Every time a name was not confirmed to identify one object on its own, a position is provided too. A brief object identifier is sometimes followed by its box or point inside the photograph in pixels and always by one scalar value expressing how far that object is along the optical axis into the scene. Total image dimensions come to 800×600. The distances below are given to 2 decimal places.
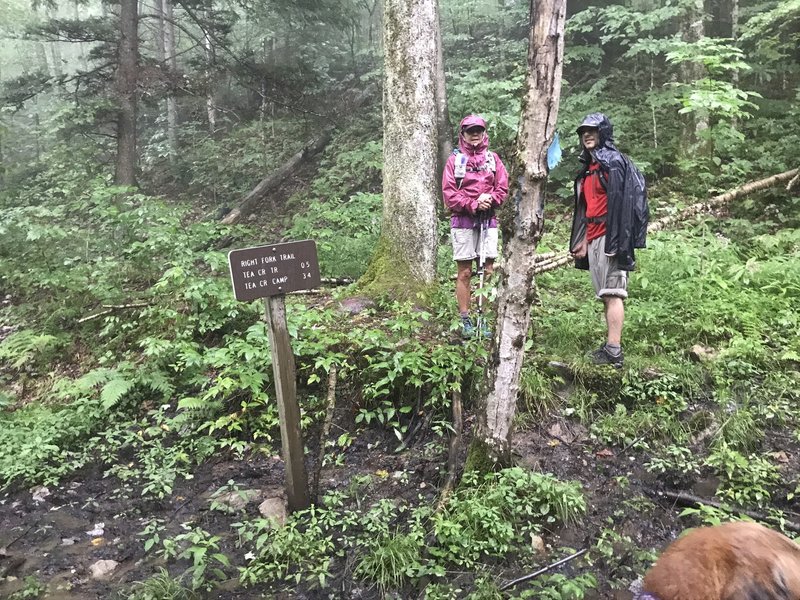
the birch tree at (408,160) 6.36
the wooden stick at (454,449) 3.96
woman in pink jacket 5.63
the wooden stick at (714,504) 3.41
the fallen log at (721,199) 8.31
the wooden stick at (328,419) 4.03
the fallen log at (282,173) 13.54
